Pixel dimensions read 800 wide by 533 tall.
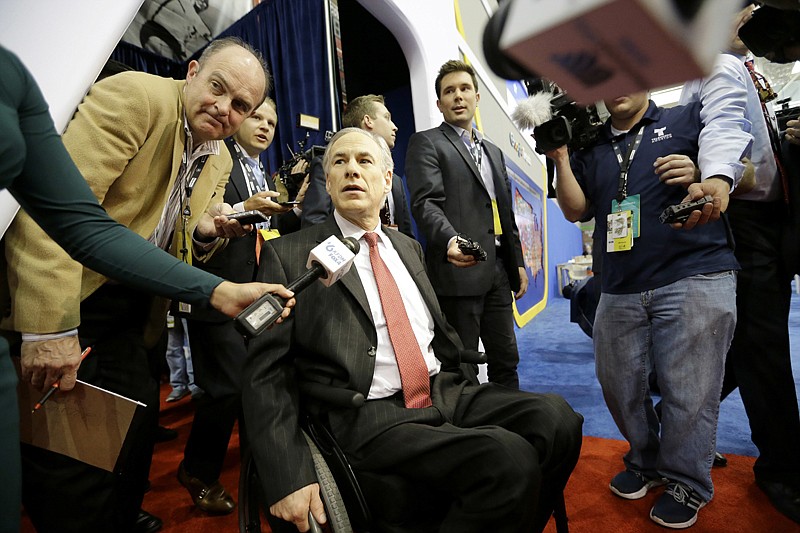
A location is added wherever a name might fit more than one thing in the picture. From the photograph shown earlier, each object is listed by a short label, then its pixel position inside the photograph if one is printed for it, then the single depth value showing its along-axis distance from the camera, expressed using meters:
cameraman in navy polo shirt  1.63
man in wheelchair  1.00
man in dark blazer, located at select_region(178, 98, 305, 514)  1.89
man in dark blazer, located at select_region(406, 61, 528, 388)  2.21
